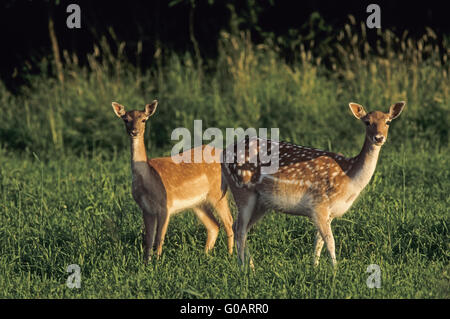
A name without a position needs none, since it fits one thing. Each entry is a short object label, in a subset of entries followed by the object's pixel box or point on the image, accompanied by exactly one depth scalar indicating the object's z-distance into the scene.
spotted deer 12.92
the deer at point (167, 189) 14.49
